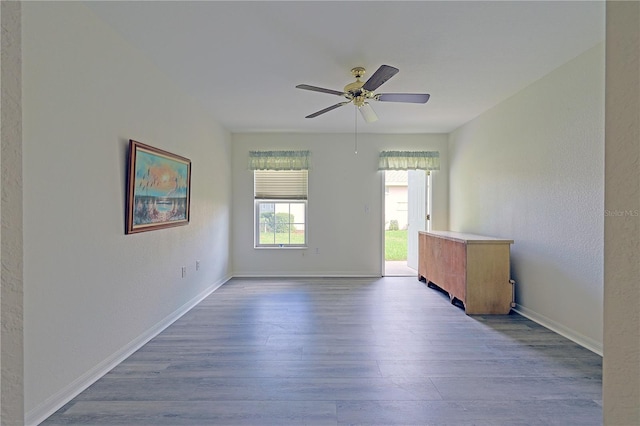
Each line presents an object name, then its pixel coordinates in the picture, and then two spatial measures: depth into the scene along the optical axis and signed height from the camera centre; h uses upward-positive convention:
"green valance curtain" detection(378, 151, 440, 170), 5.18 +0.89
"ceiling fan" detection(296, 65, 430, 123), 2.56 +1.05
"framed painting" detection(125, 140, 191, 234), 2.44 +0.20
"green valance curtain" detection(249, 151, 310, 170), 5.20 +0.86
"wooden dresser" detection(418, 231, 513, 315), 3.38 -0.71
